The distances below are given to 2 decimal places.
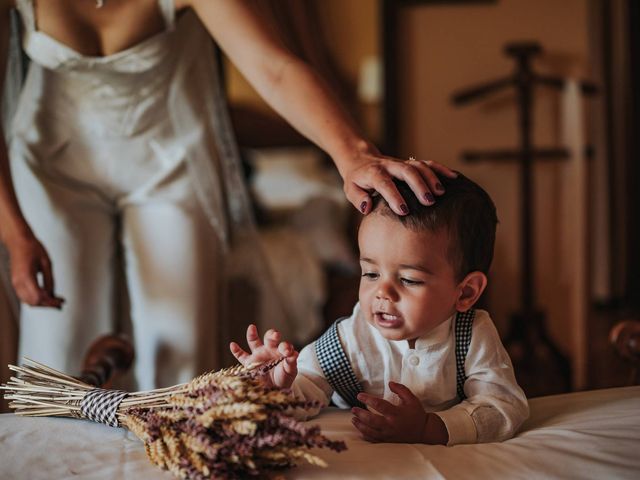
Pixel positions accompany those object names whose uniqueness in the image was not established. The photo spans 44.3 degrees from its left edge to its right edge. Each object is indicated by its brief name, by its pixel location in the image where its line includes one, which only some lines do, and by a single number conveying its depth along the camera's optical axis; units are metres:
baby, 1.00
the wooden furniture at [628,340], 1.35
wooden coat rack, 3.26
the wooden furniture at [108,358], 1.35
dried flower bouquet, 0.78
